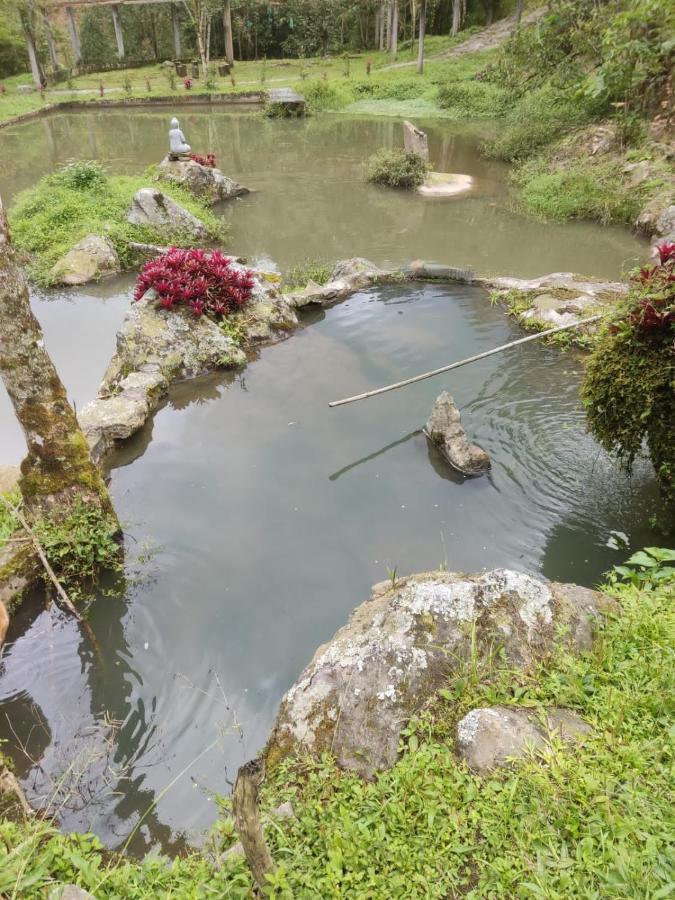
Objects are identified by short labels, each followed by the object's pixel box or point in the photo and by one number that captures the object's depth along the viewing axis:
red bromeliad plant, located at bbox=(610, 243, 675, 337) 3.95
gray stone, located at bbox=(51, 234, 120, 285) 10.19
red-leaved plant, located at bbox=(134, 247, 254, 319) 7.55
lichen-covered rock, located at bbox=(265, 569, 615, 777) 2.85
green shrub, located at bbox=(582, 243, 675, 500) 4.03
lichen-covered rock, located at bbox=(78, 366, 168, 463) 5.79
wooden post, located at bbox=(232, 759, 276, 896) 1.82
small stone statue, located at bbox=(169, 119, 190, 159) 14.55
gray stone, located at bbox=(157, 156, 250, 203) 14.31
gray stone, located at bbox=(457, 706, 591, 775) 2.45
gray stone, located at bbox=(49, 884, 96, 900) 2.14
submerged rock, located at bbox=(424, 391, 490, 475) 5.38
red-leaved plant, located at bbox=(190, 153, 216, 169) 15.15
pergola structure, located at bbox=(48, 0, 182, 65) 33.28
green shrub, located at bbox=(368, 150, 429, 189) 15.04
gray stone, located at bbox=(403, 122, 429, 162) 16.31
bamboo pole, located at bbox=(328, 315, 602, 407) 6.00
